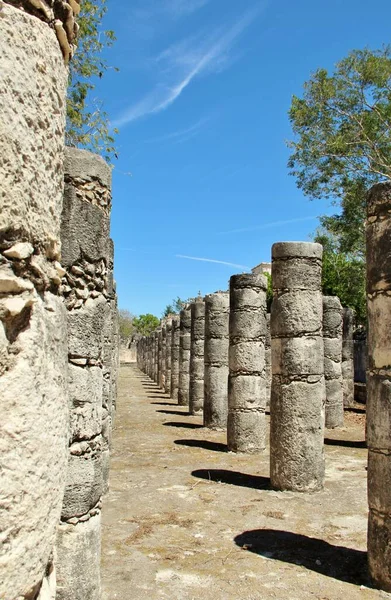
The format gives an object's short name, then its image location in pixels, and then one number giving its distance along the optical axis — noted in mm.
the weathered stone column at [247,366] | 10461
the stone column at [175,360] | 22467
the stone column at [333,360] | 14281
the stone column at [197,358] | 16172
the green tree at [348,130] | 22125
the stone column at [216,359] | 13141
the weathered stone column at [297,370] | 7660
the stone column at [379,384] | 4551
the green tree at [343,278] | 26484
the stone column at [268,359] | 17656
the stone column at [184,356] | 19281
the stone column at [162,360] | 27453
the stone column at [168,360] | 25309
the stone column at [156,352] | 31684
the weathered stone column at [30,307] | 1279
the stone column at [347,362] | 18031
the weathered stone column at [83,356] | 3502
